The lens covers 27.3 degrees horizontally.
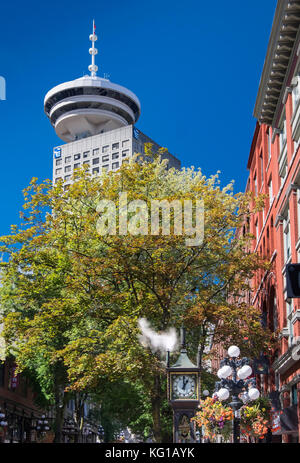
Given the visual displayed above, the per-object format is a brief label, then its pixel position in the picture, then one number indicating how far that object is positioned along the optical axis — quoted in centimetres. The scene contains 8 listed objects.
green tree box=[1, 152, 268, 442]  2692
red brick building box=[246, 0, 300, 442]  2573
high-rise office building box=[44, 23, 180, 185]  14525
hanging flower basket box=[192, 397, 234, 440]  1767
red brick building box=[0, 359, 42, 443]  4316
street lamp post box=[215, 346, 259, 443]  1605
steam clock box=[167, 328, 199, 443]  1474
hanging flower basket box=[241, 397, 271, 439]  1908
